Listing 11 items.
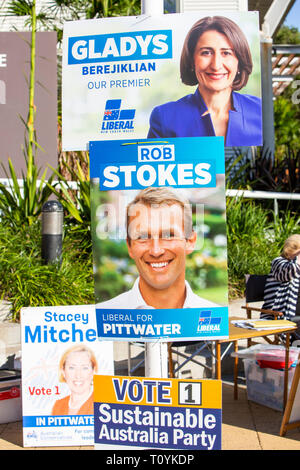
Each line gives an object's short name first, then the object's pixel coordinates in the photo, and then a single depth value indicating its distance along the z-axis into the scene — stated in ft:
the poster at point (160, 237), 11.06
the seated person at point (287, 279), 20.49
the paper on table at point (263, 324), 17.69
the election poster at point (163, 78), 13.48
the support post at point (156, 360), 12.60
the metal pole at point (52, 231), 22.57
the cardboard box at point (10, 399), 16.79
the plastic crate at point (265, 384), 17.84
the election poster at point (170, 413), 11.44
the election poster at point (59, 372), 15.51
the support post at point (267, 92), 41.01
